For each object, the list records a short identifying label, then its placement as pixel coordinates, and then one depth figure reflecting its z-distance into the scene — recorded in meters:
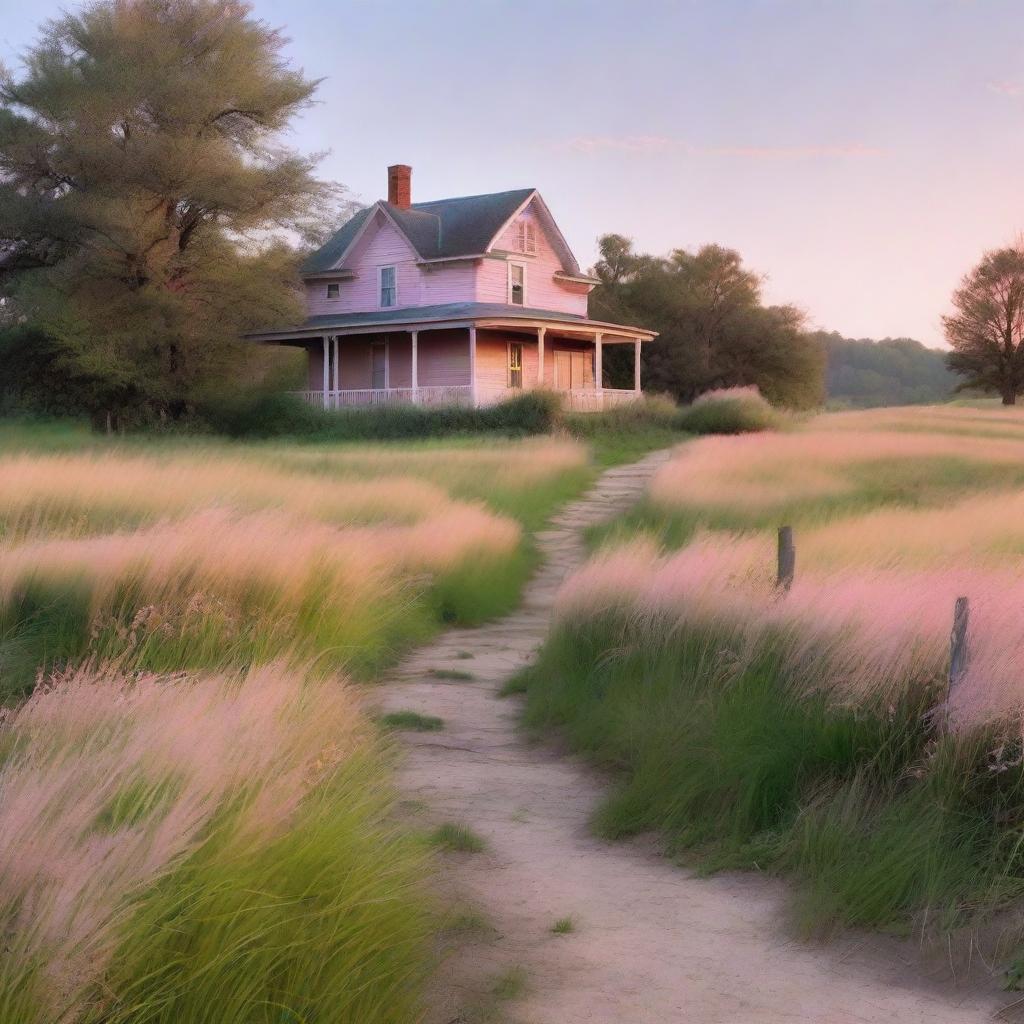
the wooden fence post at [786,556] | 8.03
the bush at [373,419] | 31.52
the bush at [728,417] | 33.50
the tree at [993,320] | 58.31
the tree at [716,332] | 58.03
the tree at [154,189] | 31.97
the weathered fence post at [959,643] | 5.34
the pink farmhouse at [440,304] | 36.88
